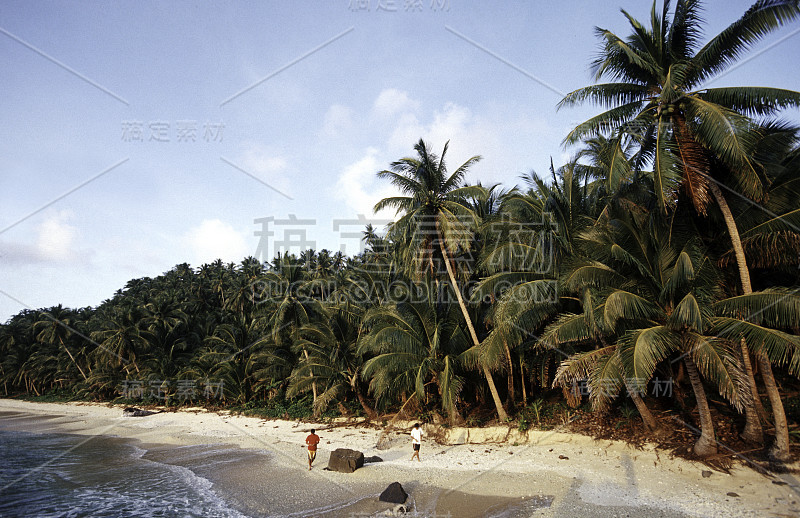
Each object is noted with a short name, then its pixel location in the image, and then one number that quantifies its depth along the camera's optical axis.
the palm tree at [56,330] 56.12
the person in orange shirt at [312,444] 14.83
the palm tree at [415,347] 17.20
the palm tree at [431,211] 17.06
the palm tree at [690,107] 9.05
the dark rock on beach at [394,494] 10.81
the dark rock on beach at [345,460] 14.12
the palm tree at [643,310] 9.01
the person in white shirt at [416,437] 14.77
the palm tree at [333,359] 23.42
